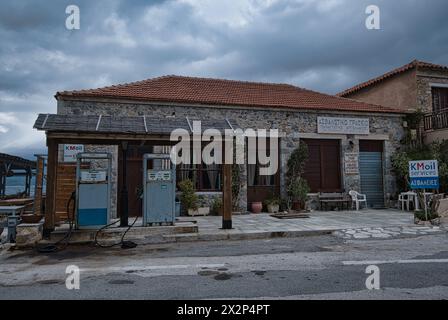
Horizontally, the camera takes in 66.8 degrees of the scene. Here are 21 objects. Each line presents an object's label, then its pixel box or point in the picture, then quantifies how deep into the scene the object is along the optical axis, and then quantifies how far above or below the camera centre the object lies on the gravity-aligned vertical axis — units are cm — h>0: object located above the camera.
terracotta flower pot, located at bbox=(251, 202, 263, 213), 1332 -105
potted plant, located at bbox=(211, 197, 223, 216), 1270 -103
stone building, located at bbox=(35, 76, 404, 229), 1239 +239
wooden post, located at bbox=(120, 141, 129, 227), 853 -61
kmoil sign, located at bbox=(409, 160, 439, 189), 980 +16
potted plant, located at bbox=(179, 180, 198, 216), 1226 -59
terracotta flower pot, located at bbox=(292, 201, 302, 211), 1334 -98
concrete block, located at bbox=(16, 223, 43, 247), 748 -118
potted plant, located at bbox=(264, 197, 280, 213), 1330 -97
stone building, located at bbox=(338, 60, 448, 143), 1557 +436
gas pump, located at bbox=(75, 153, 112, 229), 802 -38
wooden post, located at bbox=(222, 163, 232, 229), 898 -41
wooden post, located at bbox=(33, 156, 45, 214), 986 -16
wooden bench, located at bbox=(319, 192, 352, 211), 1410 -84
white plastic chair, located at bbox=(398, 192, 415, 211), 1391 -81
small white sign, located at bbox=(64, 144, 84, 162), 1146 +102
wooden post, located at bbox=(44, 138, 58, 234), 784 -13
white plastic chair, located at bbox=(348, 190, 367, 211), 1424 -73
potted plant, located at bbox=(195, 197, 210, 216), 1239 -102
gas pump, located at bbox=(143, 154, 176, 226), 842 -33
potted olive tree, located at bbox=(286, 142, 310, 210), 1339 +0
